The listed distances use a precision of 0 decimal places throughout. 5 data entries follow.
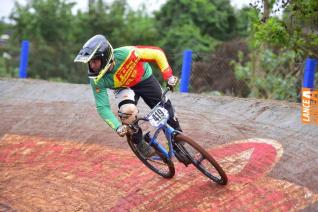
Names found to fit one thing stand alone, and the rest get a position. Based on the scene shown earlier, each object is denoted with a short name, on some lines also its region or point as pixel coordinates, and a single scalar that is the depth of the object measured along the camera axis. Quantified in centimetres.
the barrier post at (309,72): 1891
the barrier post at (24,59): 3169
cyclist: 1275
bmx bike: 1252
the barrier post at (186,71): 2555
